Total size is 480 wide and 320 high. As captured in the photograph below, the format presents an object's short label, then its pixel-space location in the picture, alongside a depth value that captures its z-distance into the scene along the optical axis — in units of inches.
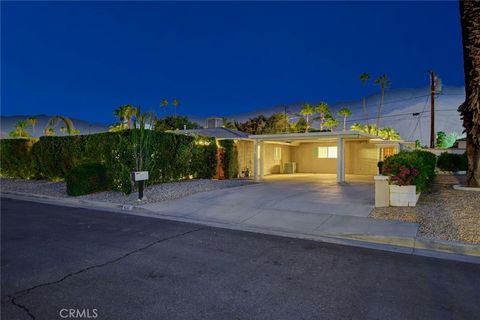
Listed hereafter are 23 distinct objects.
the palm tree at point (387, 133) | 2100.3
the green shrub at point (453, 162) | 943.7
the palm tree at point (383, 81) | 1891.0
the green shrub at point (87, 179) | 541.3
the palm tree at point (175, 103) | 2241.6
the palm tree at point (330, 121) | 2102.6
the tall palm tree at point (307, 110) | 2025.1
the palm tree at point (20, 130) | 1595.2
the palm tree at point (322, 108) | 2020.2
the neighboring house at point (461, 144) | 1398.3
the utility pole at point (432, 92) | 1302.9
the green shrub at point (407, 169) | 389.1
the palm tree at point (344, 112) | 2153.1
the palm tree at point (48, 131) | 830.2
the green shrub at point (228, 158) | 781.9
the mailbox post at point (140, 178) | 465.1
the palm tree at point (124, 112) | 1679.4
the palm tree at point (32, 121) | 1863.9
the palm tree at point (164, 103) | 2219.0
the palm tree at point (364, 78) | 1777.8
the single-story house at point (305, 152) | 789.2
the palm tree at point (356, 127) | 1964.3
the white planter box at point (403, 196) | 388.8
